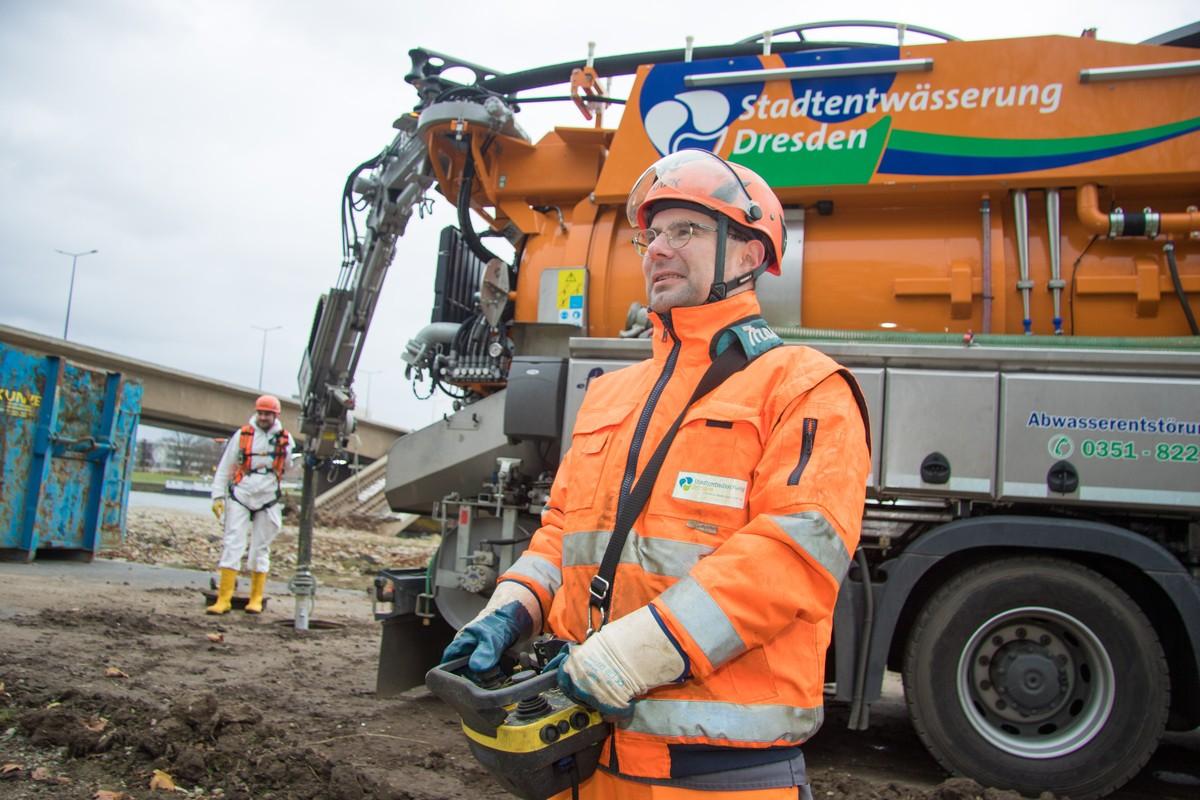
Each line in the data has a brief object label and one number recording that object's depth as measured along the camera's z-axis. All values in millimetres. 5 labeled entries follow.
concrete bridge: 19936
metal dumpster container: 10242
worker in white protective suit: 8375
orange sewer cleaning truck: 3885
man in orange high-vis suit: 1626
